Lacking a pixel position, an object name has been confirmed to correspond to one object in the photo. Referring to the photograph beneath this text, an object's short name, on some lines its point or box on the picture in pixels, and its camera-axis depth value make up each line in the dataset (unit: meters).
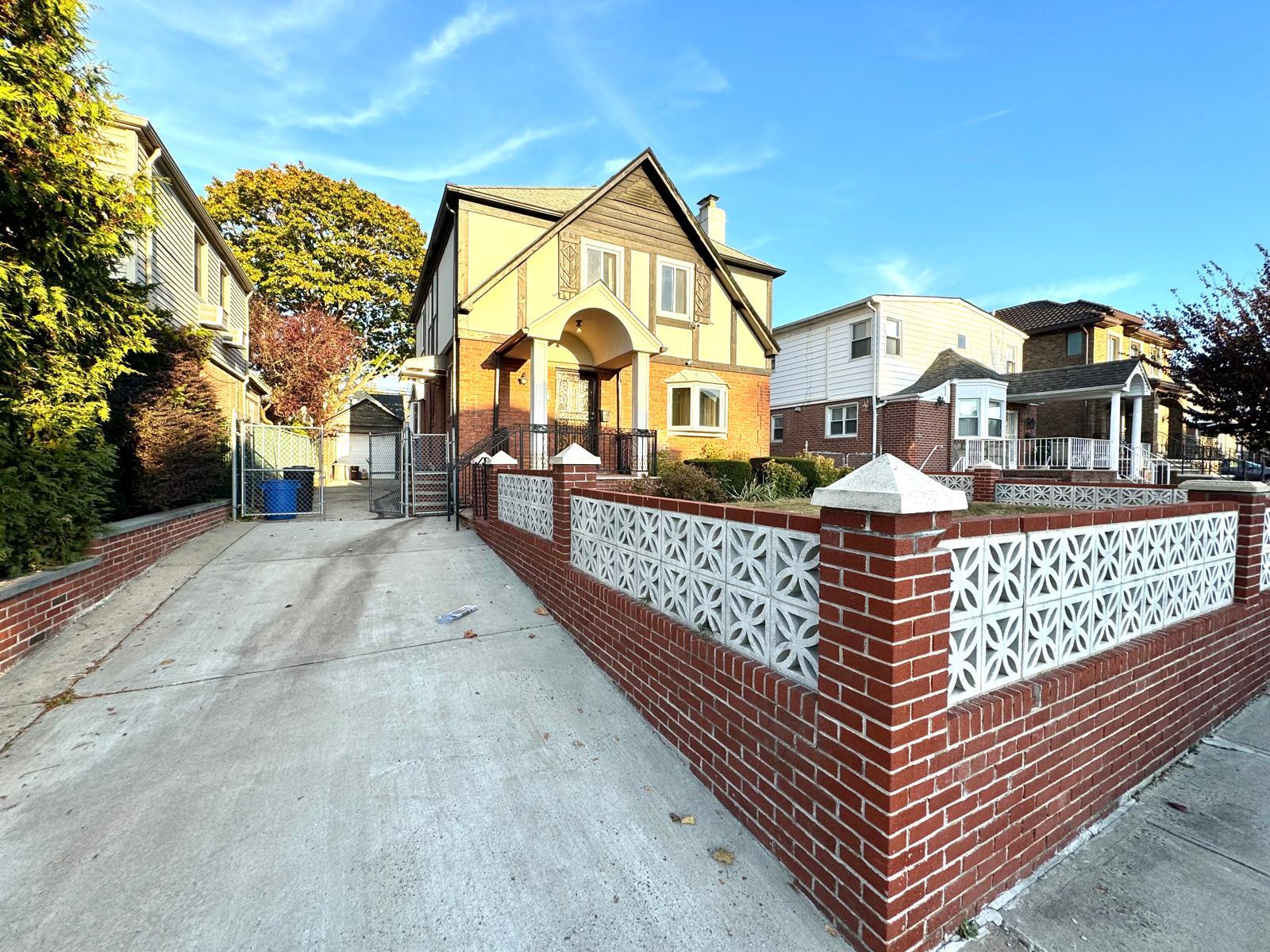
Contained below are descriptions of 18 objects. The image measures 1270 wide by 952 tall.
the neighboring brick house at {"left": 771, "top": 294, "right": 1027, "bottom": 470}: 16.92
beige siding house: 9.34
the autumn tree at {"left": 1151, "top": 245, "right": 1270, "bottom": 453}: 8.87
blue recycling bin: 9.64
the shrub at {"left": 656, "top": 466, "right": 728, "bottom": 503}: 7.91
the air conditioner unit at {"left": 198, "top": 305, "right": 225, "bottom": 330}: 10.97
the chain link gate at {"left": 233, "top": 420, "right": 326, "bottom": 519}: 9.62
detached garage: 32.59
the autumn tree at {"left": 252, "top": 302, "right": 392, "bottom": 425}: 21.19
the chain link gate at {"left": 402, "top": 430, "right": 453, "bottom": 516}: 10.43
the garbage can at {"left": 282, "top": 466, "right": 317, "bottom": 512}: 10.46
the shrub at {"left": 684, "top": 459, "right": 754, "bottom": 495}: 10.66
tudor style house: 10.85
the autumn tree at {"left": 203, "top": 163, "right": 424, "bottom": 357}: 23.94
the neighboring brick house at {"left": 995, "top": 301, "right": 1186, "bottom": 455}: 21.09
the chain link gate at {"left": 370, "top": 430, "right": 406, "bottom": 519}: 10.73
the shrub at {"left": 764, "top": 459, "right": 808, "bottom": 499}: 10.59
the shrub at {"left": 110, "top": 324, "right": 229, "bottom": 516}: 7.35
